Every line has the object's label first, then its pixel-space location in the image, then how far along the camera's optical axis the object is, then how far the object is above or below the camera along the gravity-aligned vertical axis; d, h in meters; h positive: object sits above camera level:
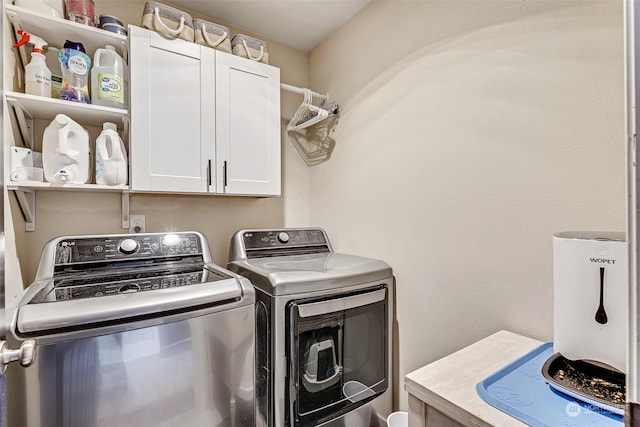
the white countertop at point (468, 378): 0.72 -0.49
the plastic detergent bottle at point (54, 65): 1.47 +0.74
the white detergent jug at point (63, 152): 1.36 +0.26
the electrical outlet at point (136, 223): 1.79 -0.09
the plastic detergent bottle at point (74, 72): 1.41 +0.66
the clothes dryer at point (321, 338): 1.33 -0.64
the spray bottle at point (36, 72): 1.33 +0.61
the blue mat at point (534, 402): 0.68 -0.49
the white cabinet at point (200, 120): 1.53 +0.51
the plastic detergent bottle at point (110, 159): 1.48 +0.25
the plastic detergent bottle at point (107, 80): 1.47 +0.64
